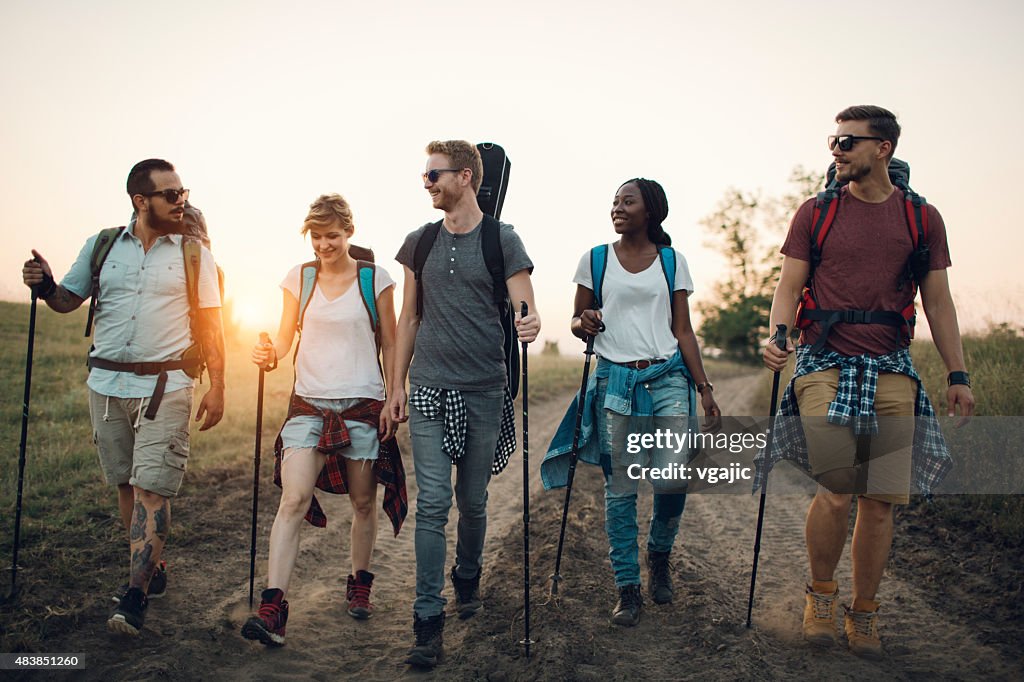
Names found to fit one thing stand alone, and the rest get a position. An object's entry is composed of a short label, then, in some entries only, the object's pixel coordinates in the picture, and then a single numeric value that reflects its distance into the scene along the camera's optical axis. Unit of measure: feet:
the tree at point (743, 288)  140.05
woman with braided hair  15.90
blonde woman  15.10
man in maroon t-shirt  13.80
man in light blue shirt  15.29
